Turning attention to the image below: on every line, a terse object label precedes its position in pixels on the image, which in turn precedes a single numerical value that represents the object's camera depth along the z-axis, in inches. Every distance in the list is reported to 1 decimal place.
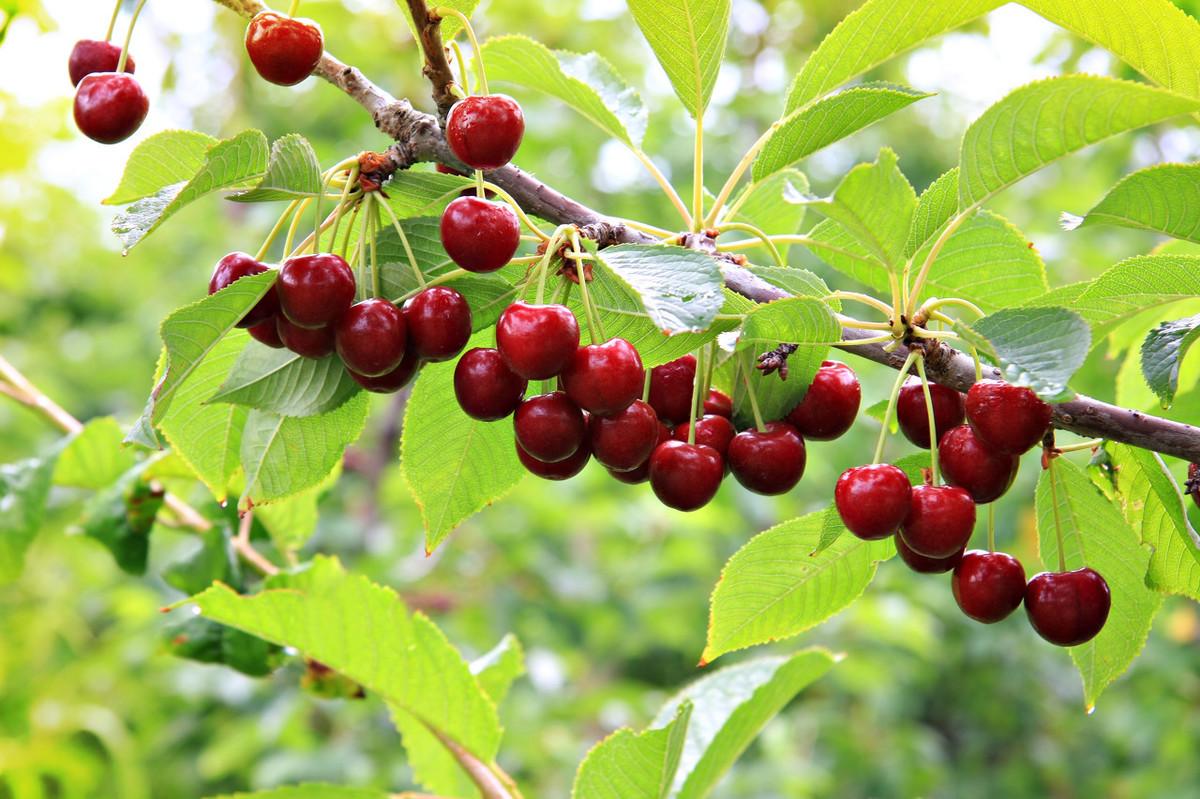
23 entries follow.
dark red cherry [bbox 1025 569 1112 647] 45.2
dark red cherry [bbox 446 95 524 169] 44.3
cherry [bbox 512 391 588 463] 44.7
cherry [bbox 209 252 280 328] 44.7
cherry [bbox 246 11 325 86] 44.9
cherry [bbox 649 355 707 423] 47.0
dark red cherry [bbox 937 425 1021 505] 44.7
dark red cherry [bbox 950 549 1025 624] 45.3
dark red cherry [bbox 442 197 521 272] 44.2
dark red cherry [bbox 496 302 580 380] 43.9
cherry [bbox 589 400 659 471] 44.9
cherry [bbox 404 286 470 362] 44.7
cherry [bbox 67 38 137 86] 47.4
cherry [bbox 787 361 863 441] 46.4
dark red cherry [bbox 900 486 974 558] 44.4
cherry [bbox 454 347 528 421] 44.8
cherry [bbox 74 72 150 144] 46.2
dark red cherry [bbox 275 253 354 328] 44.1
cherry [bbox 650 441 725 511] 45.2
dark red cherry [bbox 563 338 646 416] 44.1
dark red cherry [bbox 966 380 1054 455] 43.6
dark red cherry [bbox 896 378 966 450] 45.9
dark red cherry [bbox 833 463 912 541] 44.4
